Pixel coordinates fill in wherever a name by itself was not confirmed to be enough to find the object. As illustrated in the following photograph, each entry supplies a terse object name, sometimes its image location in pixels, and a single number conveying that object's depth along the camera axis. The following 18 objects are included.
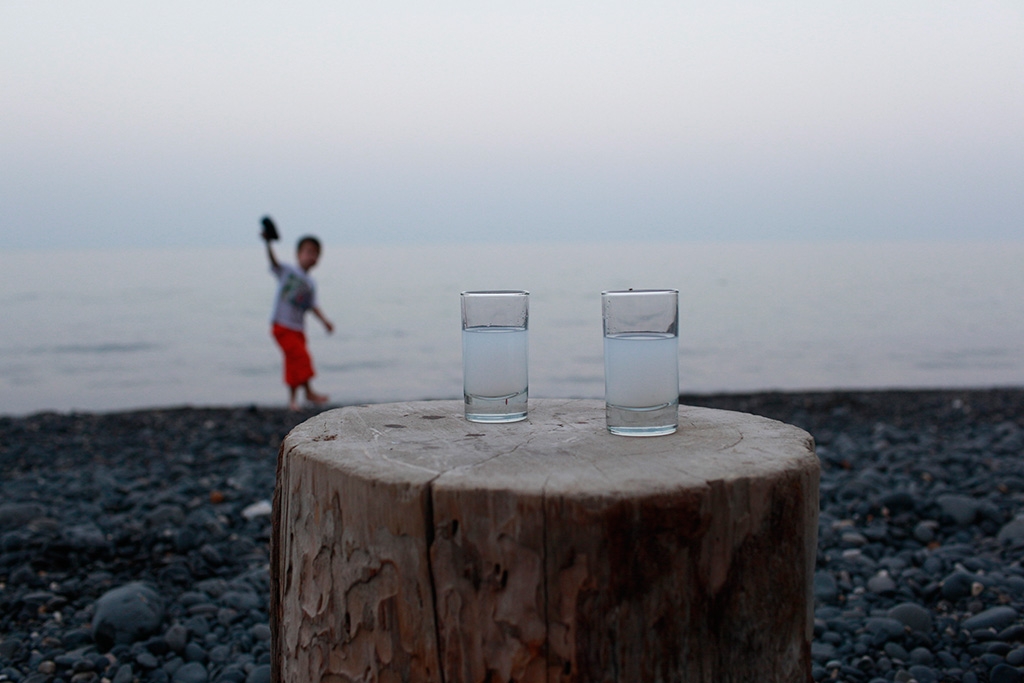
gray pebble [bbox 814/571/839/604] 3.39
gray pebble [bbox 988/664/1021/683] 2.61
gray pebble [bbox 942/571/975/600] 3.31
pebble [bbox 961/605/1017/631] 2.99
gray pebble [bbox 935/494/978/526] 4.27
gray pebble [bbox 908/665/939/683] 2.68
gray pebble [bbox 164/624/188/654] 2.99
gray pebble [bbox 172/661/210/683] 2.79
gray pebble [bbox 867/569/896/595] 3.43
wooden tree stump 1.37
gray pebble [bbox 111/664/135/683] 2.73
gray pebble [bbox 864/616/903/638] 2.98
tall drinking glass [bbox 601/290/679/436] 1.68
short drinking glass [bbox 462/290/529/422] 1.85
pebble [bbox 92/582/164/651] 2.99
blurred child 8.03
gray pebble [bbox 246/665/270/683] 2.73
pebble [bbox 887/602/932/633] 3.06
